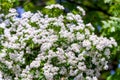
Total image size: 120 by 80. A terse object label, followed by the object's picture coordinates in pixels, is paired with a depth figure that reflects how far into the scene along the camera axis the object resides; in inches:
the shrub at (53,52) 163.7
